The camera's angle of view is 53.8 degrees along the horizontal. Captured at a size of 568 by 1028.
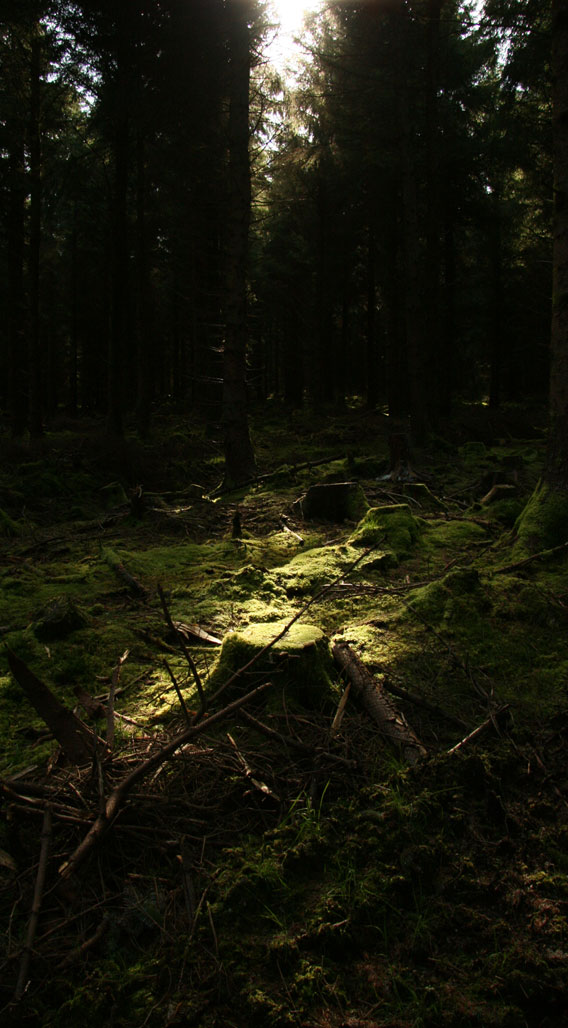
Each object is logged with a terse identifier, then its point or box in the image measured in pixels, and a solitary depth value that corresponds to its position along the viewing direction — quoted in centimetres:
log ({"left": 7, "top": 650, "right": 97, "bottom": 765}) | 233
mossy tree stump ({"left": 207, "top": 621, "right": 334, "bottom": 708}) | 297
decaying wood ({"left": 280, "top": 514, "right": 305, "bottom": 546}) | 616
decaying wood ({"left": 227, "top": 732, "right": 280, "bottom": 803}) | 228
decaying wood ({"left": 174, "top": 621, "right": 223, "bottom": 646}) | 371
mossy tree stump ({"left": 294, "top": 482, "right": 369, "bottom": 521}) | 703
